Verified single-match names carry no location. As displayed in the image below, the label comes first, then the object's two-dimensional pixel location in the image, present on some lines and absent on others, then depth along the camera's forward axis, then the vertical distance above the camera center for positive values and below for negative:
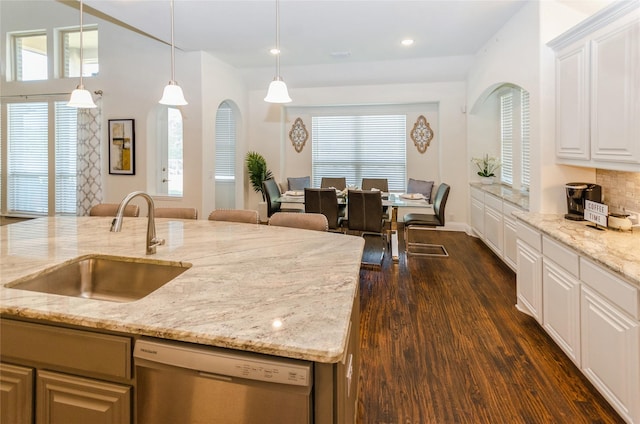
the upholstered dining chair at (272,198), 5.77 +0.02
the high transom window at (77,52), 6.43 +2.64
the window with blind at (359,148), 7.60 +1.09
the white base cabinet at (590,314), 1.72 -0.68
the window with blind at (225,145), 7.54 +1.14
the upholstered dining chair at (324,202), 4.94 -0.04
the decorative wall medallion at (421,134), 7.38 +1.32
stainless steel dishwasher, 1.00 -0.55
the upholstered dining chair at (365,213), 4.72 -0.18
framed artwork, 5.96 +0.88
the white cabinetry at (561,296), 2.24 -0.66
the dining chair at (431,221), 5.01 -0.32
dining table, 4.86 -0.03
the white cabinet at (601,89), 2.24 +0.77
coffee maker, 2.85 +0.02
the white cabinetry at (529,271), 2.81 -0.60
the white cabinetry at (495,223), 4.40 -0.35
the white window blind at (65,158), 6.51 +0.75
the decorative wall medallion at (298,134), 7.87 +1.40
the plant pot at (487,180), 6.32 +0.32
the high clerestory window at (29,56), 6.70 +2.68
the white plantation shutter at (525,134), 5.13 +0.91
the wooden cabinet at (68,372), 1.17 -0.58
